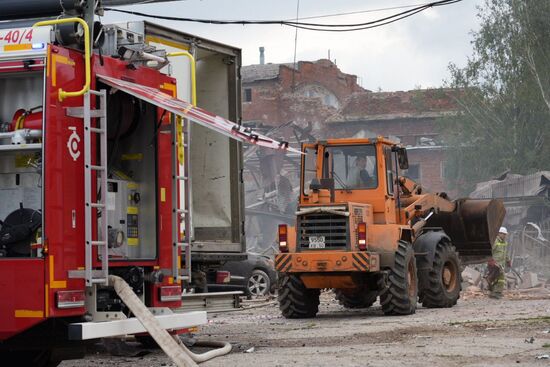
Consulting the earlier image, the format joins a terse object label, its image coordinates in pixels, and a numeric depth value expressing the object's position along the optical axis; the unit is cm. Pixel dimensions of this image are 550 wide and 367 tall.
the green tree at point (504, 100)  4944
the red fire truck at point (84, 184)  961
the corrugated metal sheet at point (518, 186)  4312
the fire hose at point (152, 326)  955
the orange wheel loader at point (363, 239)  1909
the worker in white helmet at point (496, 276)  2480
